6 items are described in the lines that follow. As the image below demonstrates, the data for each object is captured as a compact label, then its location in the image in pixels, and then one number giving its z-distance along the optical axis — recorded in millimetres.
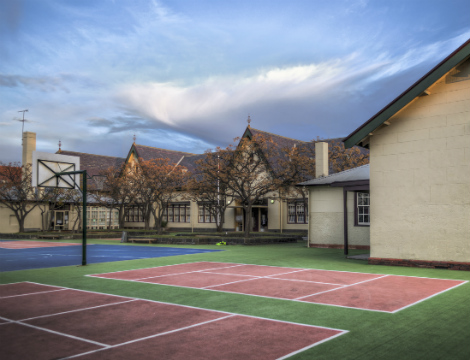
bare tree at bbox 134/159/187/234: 42156
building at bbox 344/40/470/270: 15445
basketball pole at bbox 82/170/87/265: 17297
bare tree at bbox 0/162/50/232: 43062
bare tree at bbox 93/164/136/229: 43812
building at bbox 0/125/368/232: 42875
